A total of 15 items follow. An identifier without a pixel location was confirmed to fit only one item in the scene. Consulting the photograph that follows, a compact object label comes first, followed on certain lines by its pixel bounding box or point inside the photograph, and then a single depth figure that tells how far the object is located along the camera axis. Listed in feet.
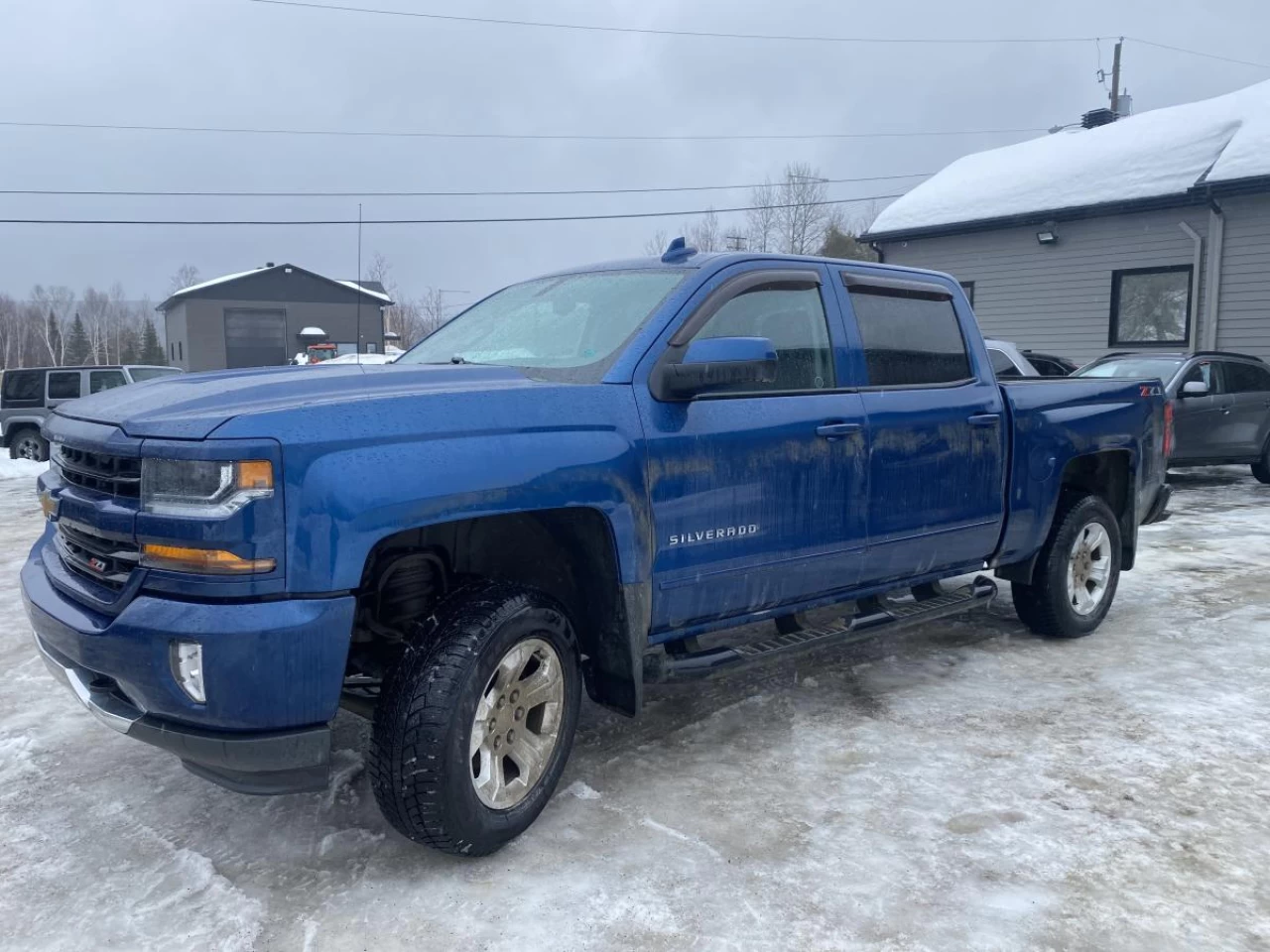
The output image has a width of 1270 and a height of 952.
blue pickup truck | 8.88
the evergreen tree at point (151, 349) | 251.19
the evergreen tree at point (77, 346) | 261.65
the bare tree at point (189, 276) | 311.27
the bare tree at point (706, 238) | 133.28
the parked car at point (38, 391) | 57.06
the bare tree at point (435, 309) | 140.87
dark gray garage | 155.63
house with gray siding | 48.91
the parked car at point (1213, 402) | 38.45
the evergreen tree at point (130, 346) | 268.74
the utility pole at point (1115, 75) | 108.88
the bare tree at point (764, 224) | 140.26
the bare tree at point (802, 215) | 142.92
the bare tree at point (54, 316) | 262.67
